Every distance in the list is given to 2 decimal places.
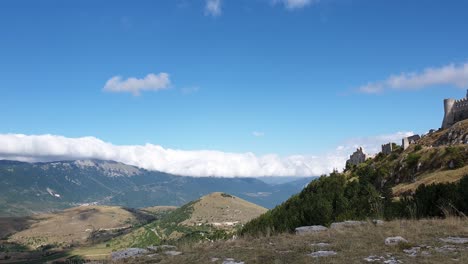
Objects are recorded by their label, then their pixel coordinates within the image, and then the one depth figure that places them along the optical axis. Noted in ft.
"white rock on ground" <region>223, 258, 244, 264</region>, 52.90
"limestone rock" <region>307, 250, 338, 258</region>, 51.83
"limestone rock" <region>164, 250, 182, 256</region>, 63.93
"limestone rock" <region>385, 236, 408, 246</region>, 56.33
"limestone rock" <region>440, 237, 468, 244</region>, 55.11
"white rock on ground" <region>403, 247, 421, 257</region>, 49.71
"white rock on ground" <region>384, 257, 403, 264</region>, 45.94
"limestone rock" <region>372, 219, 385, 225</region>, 78.55
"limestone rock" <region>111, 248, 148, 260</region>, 65.51
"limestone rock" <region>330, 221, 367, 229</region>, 78.62
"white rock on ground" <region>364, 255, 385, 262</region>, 47.52
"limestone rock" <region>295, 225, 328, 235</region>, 77.01
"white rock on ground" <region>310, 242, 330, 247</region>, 58.94
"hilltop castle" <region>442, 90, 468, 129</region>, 348.59
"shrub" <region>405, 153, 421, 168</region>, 240.73
